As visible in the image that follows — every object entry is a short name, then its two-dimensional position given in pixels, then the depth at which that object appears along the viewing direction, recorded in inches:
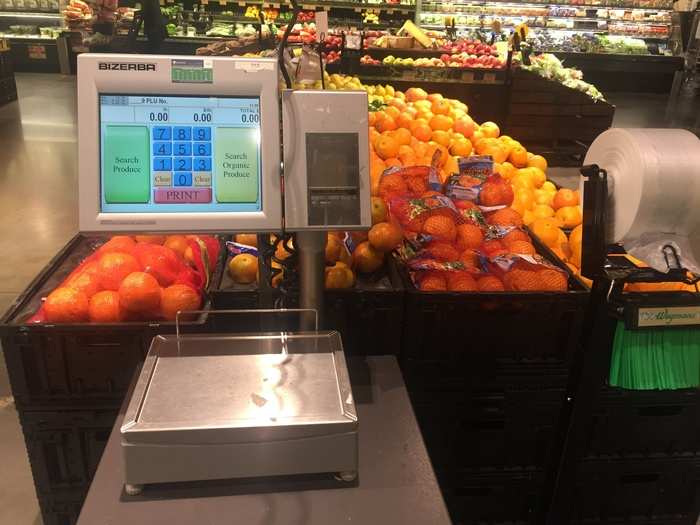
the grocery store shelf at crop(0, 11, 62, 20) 418.9
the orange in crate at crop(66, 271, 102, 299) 61.9
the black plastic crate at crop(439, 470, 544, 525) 75.2
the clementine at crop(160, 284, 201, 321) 60.9
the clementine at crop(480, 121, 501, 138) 129.3
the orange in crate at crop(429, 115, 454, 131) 128.5
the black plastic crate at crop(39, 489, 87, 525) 67.8
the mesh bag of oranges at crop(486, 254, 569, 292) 68.1
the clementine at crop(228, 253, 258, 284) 67.6
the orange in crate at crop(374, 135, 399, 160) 110.7
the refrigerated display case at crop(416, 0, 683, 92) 398.6
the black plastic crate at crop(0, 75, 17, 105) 324.5
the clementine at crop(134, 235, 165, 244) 73.5
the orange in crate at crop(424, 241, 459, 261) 72.6
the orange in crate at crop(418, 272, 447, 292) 67.4
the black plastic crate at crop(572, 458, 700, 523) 75.2
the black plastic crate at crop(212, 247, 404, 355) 64.4
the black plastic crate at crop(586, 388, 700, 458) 71.3
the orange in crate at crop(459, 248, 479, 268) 72.8
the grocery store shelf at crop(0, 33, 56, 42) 410.6
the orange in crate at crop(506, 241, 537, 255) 74.5
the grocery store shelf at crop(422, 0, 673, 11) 400.2
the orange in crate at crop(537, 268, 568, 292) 68.2
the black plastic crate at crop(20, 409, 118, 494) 63.9
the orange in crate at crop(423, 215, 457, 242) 75.0
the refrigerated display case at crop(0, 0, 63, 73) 414.3
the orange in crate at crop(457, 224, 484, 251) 76.5
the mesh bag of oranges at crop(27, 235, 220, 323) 59.6
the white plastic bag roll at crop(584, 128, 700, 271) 54.2
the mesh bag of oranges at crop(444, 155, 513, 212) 86.7
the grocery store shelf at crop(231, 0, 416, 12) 374.0
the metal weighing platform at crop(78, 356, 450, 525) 40.4
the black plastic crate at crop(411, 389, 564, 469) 71.2
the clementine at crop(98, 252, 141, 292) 62.4
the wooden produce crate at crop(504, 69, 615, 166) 245.3
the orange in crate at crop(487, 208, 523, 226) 83.2
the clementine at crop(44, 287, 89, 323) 60.3
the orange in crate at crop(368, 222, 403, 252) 71.6
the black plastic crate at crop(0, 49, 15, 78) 319.6
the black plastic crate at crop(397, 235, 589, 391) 66.4
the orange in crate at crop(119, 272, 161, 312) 58.7
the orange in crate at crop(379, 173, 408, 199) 85.7
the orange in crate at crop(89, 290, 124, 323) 60.8
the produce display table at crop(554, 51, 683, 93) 419.1
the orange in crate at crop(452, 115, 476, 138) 128.6
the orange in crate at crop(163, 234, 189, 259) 71.6
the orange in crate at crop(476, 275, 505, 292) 67.8
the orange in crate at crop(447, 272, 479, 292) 67.6
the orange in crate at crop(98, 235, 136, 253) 66.6
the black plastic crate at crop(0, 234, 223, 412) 59.8
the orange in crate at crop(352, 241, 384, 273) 71.5
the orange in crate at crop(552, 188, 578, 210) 97.1
